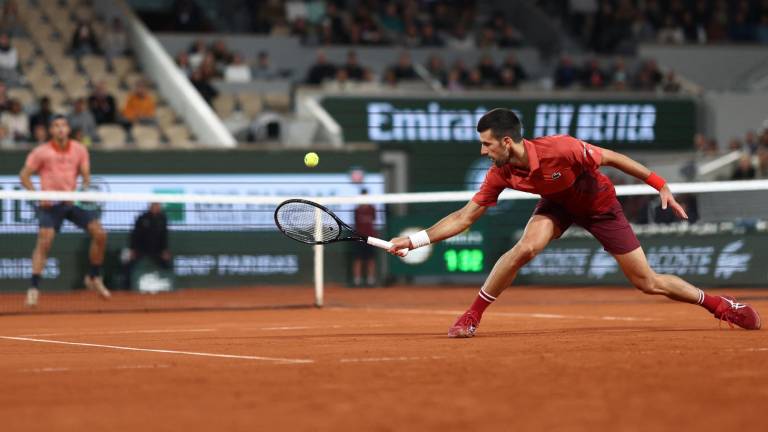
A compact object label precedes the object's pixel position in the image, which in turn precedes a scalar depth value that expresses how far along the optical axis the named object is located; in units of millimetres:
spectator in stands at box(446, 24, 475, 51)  28891
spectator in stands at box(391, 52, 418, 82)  26016
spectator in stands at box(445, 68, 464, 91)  25828
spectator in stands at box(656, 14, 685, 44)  30078
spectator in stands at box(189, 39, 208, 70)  25562
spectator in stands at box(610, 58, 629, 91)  26781
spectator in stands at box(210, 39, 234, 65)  25984
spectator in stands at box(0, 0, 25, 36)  25094
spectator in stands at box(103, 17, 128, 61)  25453
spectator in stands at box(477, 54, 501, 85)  26594
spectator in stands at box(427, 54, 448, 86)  26656
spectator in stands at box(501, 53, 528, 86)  27062
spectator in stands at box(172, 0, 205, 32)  27469
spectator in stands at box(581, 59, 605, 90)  26938
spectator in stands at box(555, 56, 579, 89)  27062
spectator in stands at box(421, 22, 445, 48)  28156
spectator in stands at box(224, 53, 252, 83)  25594
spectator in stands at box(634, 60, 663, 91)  27297
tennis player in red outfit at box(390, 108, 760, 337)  9109
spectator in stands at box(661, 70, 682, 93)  26953
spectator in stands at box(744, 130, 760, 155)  24442
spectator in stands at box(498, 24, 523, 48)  29312
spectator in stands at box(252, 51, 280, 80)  26094
